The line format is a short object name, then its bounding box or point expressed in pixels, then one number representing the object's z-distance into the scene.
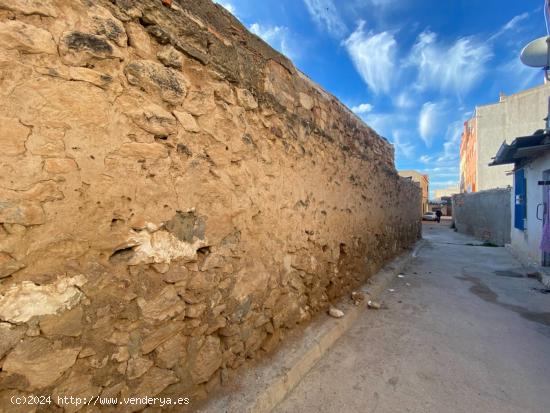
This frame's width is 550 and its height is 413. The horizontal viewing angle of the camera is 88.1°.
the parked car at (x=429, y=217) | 26.46
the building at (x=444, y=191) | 60.04
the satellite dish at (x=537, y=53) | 5.79
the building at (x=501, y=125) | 19.34
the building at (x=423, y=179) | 31.28
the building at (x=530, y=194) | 5.41
